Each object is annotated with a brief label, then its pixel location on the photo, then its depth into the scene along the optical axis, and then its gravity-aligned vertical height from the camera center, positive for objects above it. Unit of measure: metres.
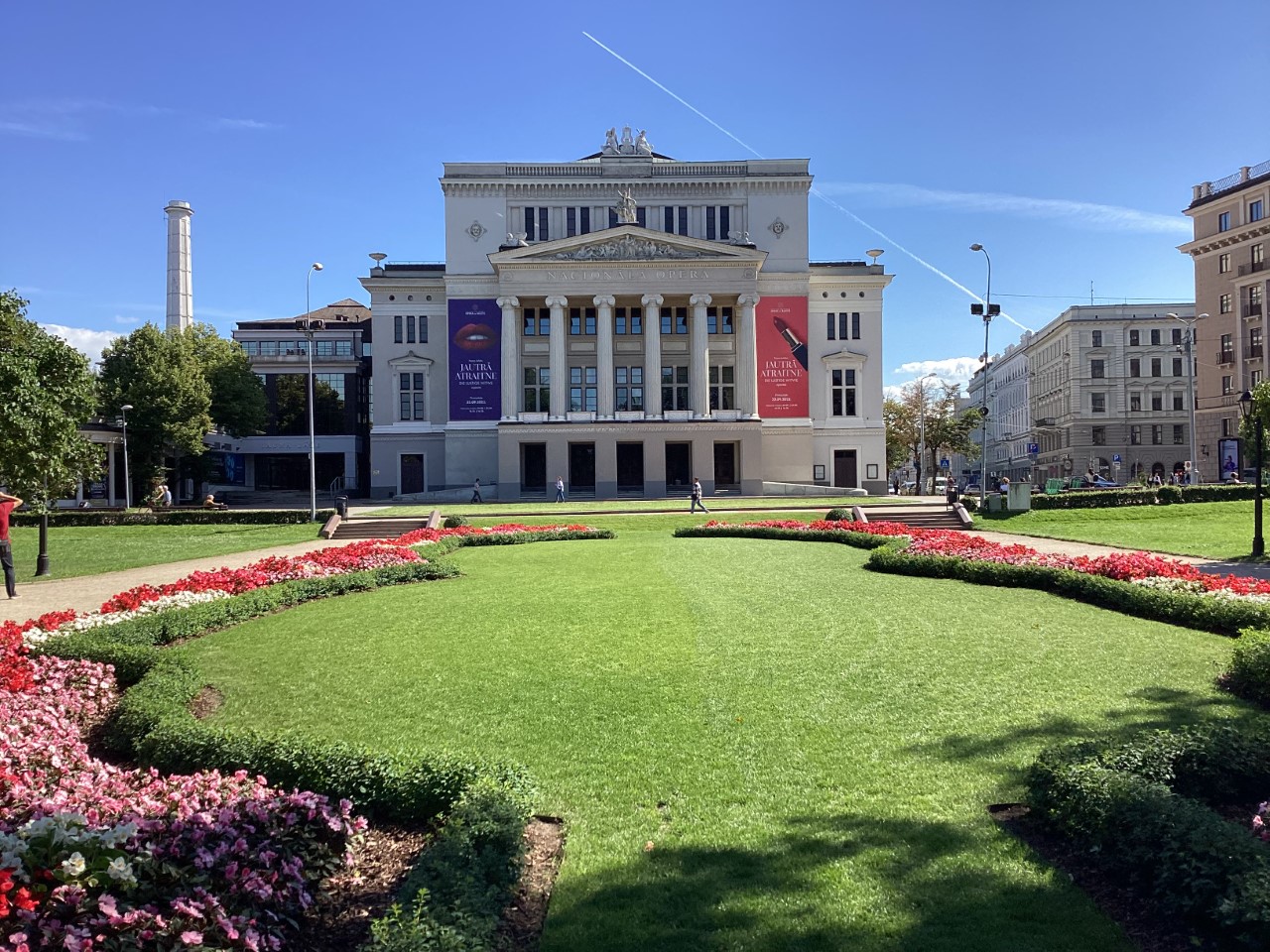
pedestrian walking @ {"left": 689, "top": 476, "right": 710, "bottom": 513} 39.56 -1.33
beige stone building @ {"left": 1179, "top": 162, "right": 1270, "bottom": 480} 61.56 +13.44
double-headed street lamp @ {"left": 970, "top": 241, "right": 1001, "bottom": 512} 36.59 +7.16
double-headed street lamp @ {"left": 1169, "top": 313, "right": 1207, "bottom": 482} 43.88 +5.90
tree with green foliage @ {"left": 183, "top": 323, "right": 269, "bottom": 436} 62.41 +7.36
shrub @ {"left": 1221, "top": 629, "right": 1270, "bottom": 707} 8.16 -2.17
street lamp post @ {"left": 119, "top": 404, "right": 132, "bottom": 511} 52.82 +1.77
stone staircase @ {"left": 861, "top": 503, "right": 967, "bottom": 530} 33.14 -2.04
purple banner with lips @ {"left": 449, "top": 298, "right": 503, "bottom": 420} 56.59 +7.41
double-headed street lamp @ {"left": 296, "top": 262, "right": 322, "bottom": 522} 36.72 +6.82
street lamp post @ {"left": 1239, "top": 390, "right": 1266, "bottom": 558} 20.58 -1.56
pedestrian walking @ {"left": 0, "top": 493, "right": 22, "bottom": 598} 16.41 -1.41
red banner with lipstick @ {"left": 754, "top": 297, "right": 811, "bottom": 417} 57.03 +8.15
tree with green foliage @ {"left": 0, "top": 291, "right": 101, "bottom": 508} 15.97 +1.34
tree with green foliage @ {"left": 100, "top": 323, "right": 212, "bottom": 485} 55.78 +5.89
